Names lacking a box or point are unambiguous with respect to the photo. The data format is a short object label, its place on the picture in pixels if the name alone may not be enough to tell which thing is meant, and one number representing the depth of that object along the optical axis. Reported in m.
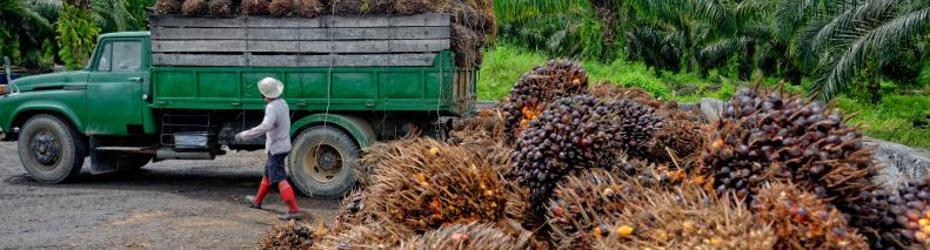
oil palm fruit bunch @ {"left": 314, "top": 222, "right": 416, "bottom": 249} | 3.55
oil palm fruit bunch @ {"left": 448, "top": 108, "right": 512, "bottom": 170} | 4.21
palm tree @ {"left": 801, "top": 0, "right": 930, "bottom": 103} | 11.43
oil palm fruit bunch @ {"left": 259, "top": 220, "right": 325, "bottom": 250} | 5.28
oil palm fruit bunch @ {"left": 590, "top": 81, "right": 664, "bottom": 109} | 5.45
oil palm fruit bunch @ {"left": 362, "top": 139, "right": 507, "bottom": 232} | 3.69
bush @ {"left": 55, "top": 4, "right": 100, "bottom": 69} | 19.19
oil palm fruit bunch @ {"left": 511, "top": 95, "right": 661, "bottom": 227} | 3.75
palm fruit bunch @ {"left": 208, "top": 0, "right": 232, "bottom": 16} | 9.34
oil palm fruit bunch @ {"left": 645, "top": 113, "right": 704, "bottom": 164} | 3.96
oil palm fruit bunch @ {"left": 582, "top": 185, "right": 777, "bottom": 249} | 2.60
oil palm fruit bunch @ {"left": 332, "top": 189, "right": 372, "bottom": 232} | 4.39
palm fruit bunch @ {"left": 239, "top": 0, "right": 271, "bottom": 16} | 9.27
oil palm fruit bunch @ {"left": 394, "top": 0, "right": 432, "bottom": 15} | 9.03
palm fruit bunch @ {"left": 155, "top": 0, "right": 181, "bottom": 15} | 9.48
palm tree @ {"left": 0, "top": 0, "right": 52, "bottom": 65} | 29.32
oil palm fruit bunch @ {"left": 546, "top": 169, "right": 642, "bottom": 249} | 3.33
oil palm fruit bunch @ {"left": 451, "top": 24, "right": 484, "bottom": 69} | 9.14
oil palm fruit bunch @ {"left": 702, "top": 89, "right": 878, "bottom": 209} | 3.01
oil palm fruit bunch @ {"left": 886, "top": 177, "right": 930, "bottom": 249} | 2.89
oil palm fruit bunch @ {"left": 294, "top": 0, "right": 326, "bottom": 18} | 9.16
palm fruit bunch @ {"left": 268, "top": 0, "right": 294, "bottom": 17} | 9.23
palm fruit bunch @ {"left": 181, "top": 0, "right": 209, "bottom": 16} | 9.36
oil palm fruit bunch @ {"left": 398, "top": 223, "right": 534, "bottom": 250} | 3.22
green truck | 9.07
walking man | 8.02
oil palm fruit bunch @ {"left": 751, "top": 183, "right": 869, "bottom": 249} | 2.63
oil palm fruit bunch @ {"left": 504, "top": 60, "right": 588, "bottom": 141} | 4.96
